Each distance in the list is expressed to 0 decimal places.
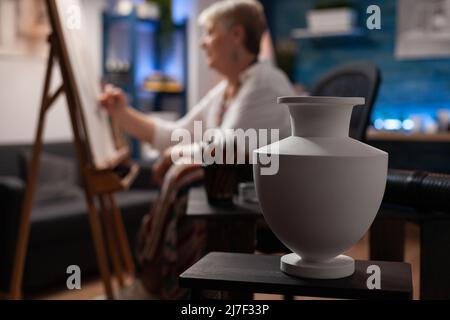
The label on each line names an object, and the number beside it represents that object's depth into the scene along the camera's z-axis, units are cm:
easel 212
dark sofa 302
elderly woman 225
